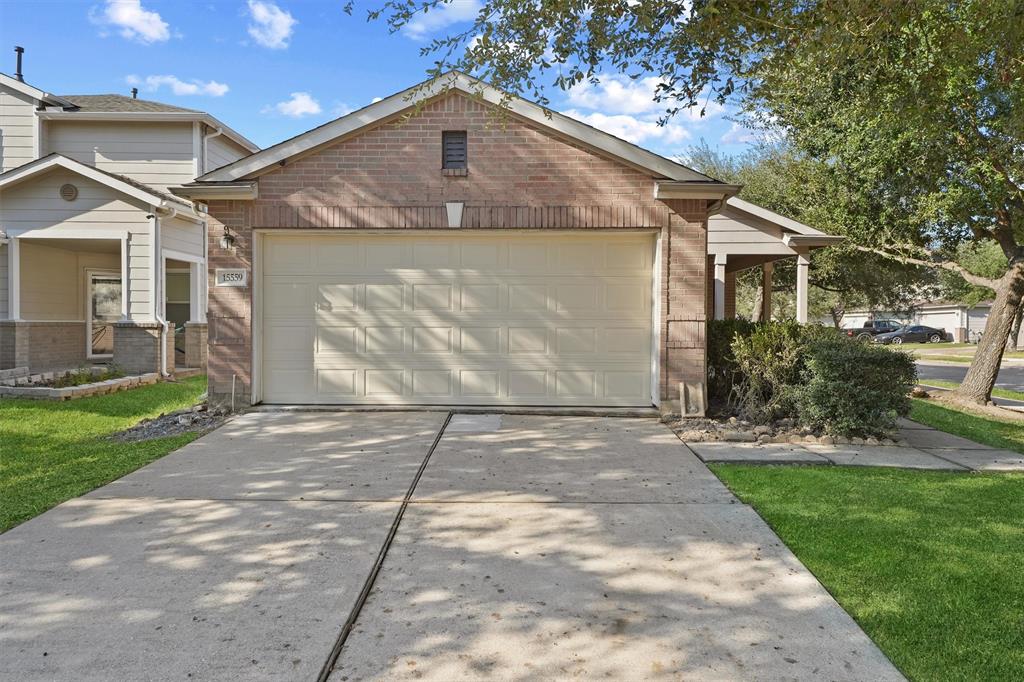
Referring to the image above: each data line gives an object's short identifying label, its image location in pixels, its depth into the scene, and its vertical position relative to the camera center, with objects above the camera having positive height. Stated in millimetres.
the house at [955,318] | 41969 +939
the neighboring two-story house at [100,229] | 12438 +1931
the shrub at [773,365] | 8203 -449
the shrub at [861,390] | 7312 -680
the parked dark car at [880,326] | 40875 +256
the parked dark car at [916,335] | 39031 -271
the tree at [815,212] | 13688 +2490
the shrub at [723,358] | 9273 -414
